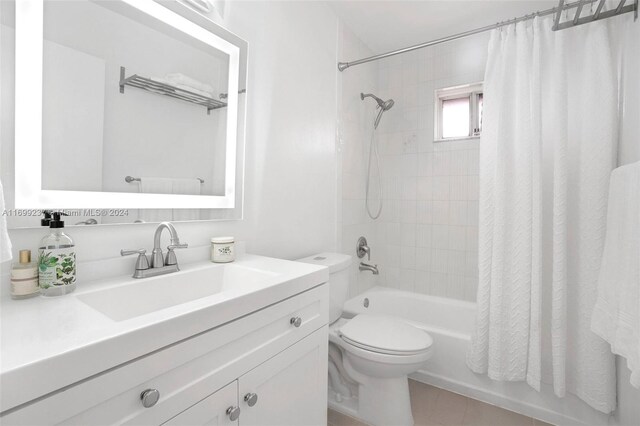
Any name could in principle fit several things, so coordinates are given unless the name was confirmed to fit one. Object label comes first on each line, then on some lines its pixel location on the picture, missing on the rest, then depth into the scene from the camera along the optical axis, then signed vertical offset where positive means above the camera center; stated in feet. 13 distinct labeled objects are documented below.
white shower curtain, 4.82 +0.19
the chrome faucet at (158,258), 3.34 -0.56
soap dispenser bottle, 2.58 -0.47
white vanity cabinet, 1.76 -1.27
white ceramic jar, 4.09 -0.53
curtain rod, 4.61 +3.16
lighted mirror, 2.82 +1.13
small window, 7.83 +2.67
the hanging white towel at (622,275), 3.03 -0.62
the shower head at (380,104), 7.93 +2.85
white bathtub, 5.20 -2.97
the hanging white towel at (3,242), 1.98 -0.23
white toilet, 4.76 -2.26
